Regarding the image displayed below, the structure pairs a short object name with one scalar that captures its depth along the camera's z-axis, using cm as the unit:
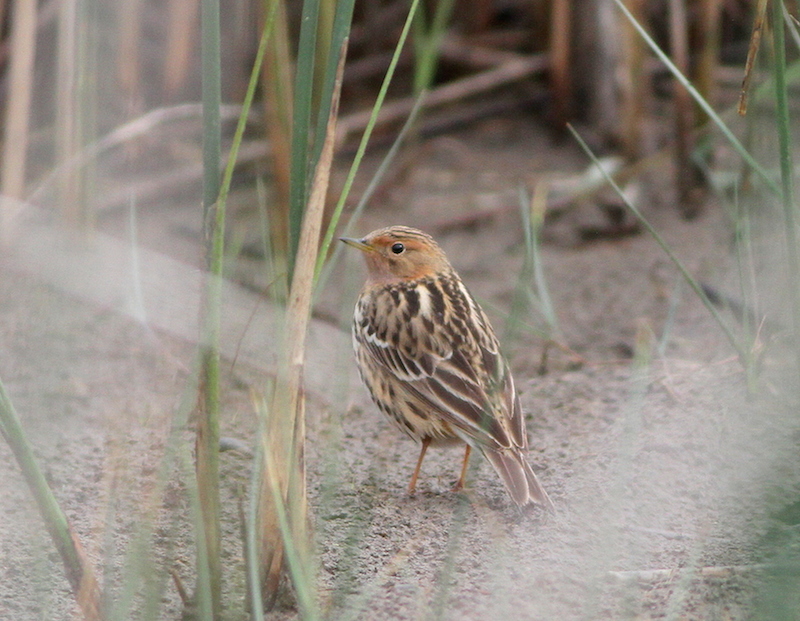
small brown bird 660
